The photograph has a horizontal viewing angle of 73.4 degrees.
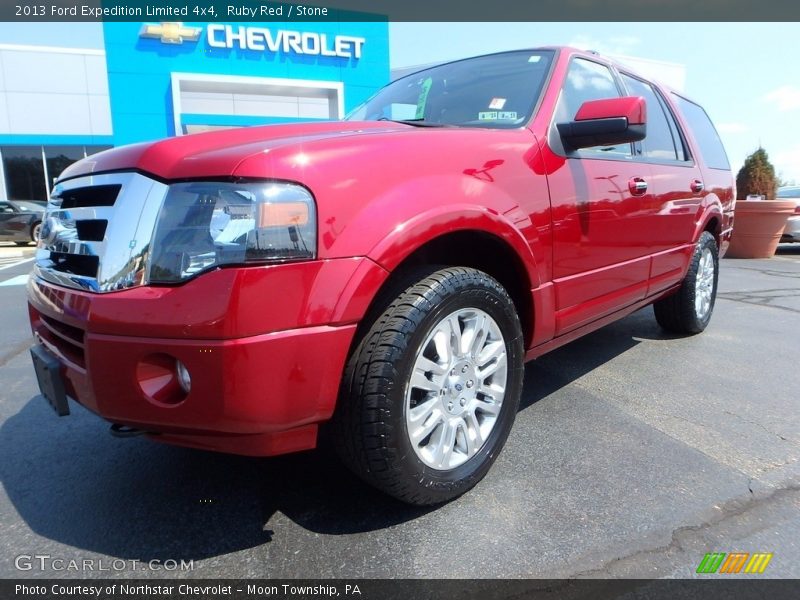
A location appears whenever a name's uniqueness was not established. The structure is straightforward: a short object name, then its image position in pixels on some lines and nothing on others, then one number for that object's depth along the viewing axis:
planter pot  10.24
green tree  12.34
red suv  1.50
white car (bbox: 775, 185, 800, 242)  11.48
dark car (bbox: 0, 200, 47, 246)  15.30
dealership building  18.28
